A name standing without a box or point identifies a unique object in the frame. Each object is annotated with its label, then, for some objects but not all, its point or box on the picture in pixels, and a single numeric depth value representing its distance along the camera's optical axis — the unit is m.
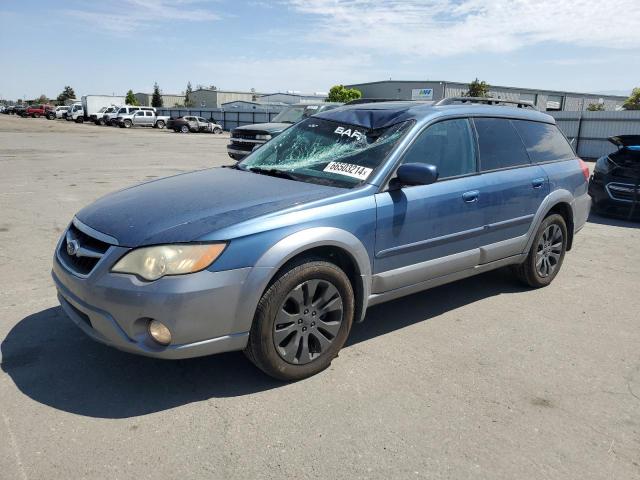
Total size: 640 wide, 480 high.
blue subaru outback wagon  2.92
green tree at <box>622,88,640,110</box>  47.11
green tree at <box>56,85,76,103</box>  119.23
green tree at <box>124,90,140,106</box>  84.04
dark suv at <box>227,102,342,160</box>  13.67
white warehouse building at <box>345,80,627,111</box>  52.86
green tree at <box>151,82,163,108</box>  90.91
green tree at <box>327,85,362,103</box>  53.75
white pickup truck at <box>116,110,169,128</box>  46.16
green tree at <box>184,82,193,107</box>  95.87
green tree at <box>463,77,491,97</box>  46.94
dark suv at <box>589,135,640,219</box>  8.84
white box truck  52.72
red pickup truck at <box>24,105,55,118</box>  62.84
